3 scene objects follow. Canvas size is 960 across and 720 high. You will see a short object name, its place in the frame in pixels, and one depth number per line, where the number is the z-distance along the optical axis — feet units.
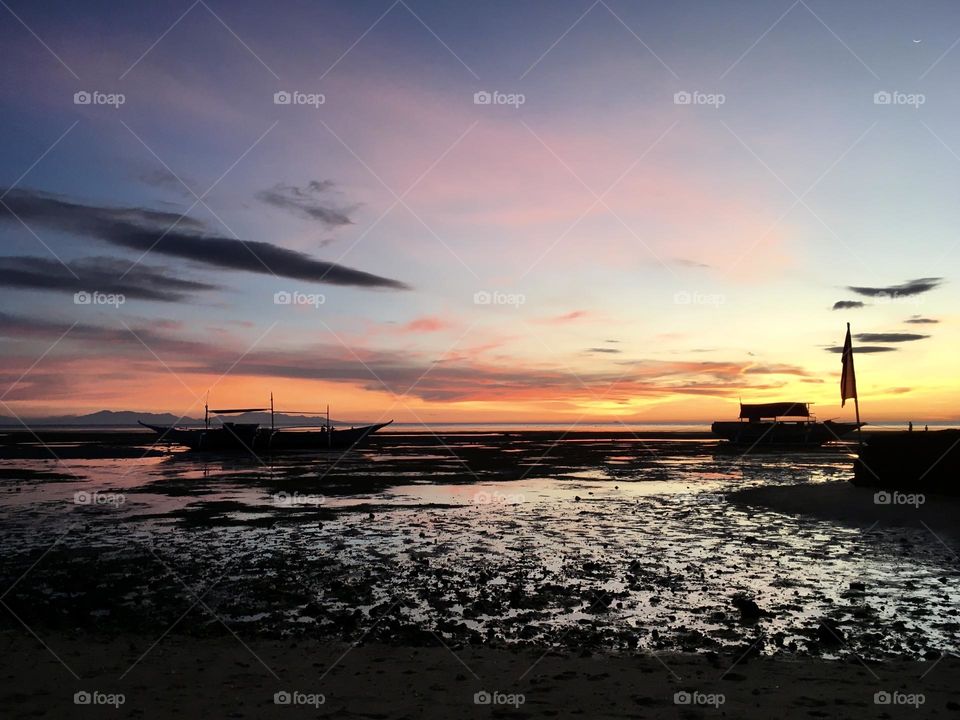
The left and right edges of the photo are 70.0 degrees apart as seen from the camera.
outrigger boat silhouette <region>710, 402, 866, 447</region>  294.05
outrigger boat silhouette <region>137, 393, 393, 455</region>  238.27
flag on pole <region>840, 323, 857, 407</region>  93.76
